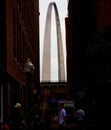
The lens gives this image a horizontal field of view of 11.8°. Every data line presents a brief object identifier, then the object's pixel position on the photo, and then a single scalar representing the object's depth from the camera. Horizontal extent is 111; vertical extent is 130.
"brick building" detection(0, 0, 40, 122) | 27.56
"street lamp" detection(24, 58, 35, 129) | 25.17
